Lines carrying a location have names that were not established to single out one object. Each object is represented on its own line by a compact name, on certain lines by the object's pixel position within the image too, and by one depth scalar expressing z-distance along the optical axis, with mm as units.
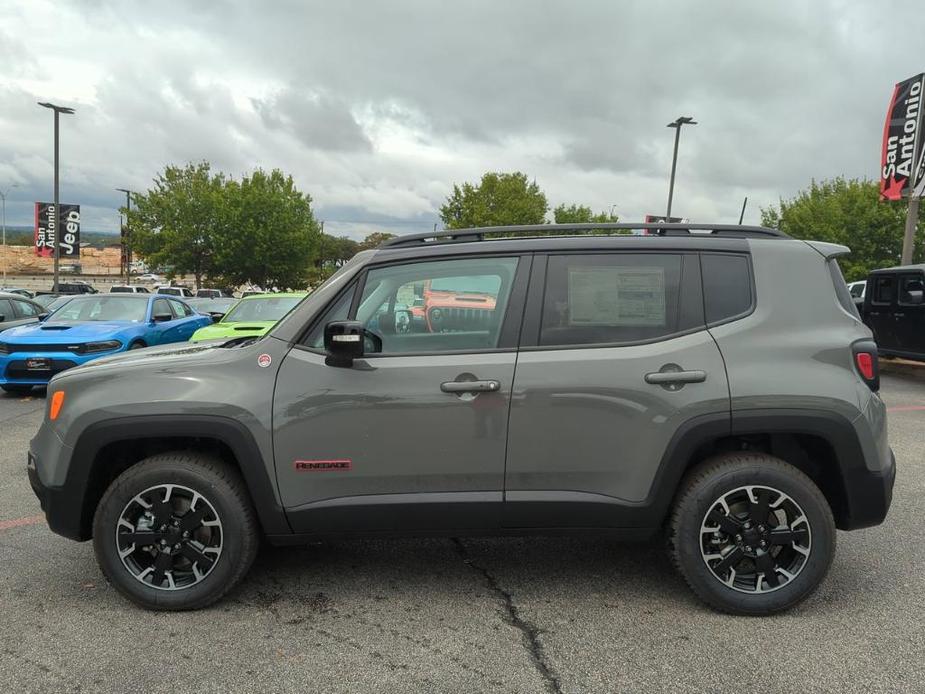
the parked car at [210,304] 24202
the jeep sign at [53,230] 29422
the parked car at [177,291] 34219
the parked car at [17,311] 11383
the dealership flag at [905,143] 16828
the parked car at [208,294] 36156
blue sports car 8883
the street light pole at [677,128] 26172
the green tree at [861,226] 30109
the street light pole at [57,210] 24953
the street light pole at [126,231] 40350
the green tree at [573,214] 67000
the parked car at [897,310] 10859
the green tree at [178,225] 38281
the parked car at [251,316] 8859
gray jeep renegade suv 3037
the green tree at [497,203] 57531
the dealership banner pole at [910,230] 17453
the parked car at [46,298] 24214
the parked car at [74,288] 37469
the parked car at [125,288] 33394
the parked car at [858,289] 16500
